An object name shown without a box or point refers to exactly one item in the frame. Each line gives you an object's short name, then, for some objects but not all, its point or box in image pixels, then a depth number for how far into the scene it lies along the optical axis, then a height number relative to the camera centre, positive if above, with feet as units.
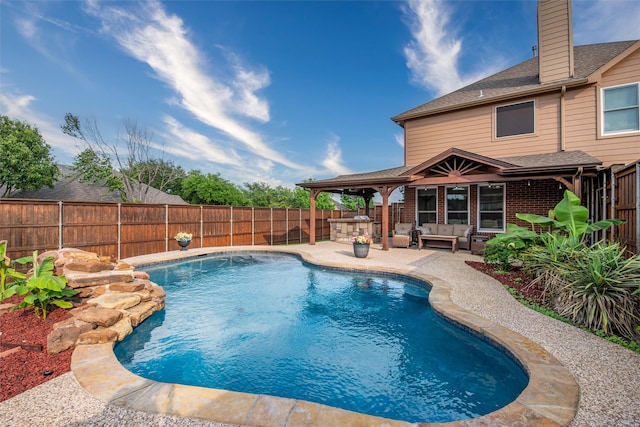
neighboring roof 80.64 +6.19
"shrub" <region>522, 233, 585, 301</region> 16.65 -2.87
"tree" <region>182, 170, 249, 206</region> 109.06 +8.52
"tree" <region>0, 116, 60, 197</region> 70.95 +13.62
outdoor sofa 37.09 -2.63
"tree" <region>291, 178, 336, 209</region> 115.68 +5.75
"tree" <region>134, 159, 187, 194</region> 96.22 +14.76
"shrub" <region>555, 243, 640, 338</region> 12.90 -3.61
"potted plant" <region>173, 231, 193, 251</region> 37.99 -3.30
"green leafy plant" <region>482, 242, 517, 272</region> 24.13 -3.37
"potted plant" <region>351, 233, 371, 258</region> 32.04 -3.43
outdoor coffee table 36.11 -3.44
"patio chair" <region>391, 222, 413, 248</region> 39.58 -2.78
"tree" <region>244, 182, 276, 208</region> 135.20 +10.20
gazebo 37.17 +4.23
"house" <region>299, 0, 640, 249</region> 30.01 +9.56
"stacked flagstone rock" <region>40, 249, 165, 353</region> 12.07 -4.68
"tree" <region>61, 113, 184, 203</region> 81.56 +16.62
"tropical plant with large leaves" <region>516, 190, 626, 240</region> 20.20 -0.08
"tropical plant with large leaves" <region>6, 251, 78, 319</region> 13.17 -3.47
